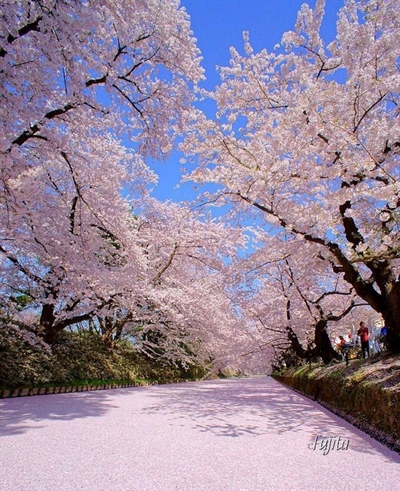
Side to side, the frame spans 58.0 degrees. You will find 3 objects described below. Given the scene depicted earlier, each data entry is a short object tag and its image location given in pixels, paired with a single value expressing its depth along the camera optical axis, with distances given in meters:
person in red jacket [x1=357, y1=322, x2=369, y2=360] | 9.05
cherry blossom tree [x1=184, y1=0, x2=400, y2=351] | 5.99
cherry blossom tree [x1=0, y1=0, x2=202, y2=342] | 4.85
